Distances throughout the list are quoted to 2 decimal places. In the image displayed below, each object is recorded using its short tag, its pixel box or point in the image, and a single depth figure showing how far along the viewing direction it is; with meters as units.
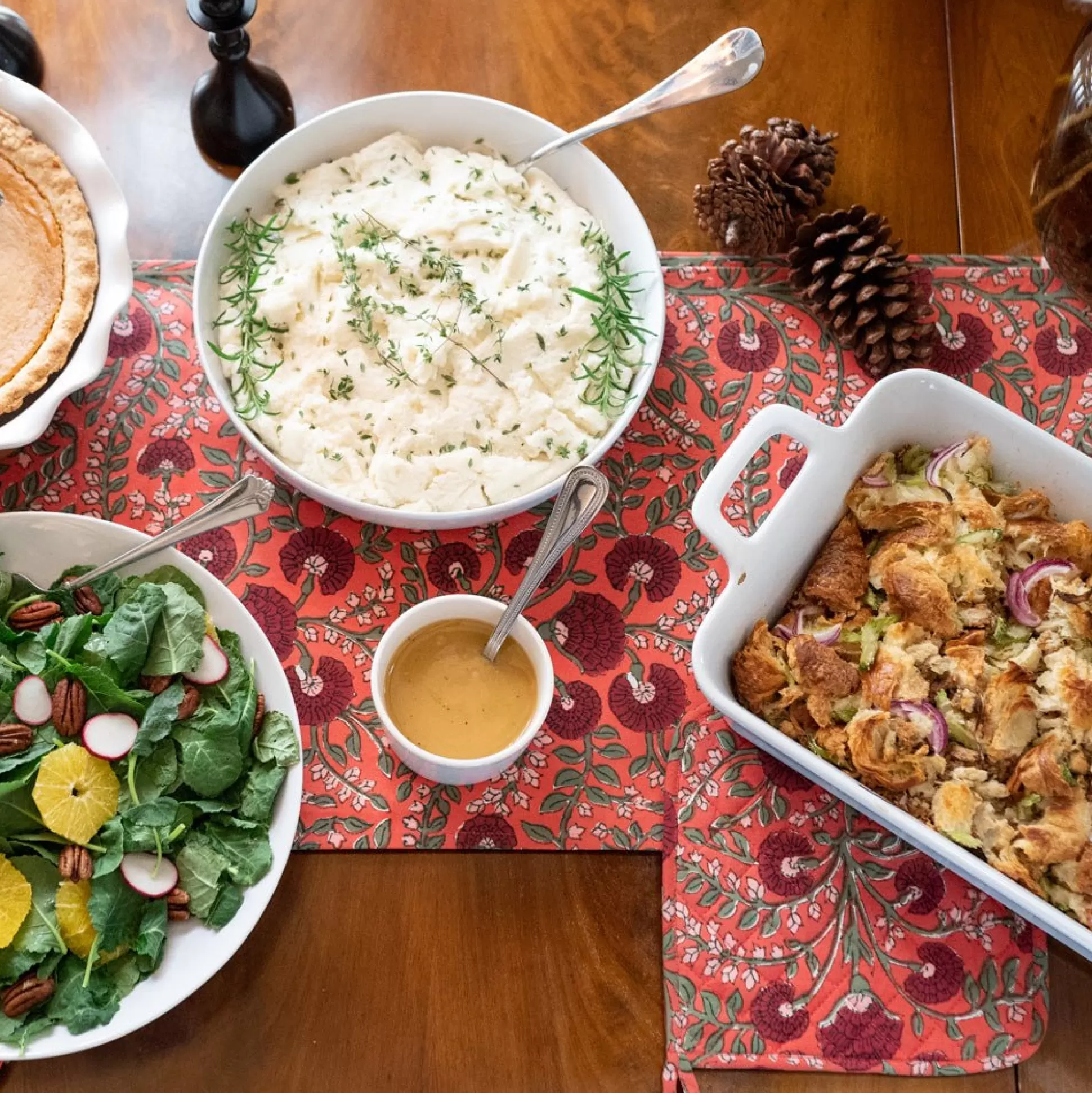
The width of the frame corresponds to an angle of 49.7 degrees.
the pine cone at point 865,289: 1.78
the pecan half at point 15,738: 1.41
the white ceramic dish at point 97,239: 1.55
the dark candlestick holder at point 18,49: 1.78
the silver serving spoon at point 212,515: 1.52
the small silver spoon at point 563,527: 1.54
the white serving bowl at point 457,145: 1.67
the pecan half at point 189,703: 1.47
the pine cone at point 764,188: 1.82
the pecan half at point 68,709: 1.43
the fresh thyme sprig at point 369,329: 1.63
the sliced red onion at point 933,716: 1.49
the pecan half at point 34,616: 1.50
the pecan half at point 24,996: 1.37
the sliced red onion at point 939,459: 1.63
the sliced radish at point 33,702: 1.43
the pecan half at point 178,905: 1.44
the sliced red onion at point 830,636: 1.57
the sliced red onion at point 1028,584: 1.56
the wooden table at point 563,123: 1.55
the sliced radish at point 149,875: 1.41
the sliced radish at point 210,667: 1.49
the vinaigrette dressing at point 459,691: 1.54
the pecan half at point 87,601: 1.52
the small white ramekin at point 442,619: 1.48
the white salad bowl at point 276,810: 1.40
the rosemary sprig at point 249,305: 1.64
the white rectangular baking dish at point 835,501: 1.45
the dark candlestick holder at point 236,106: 1.73
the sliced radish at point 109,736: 1.42
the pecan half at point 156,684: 1.48
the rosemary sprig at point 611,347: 1.67
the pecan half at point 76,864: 1.40
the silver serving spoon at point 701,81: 1.75
